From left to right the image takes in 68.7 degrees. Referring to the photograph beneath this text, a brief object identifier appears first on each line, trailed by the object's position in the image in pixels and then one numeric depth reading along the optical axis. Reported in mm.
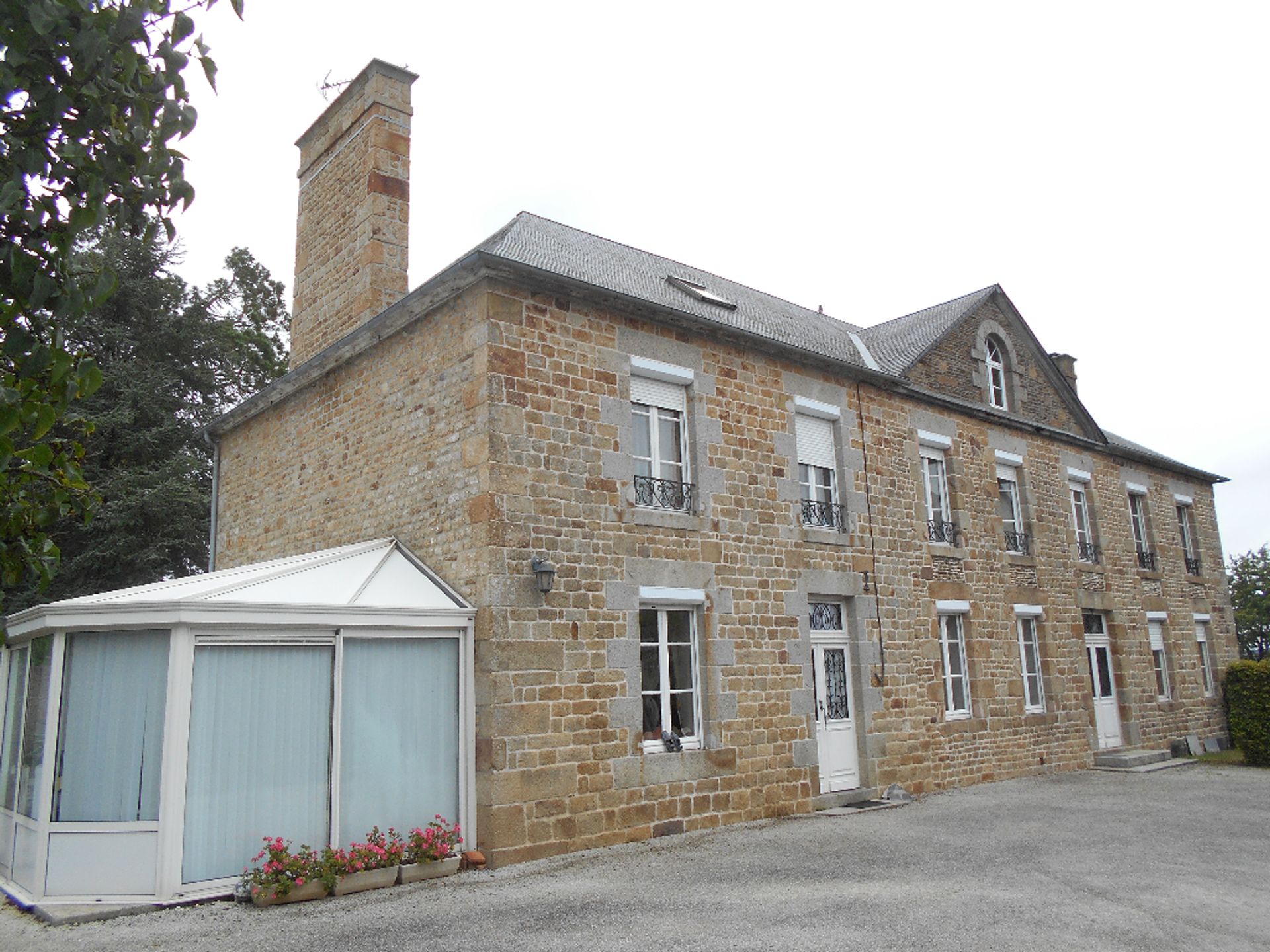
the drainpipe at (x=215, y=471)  12398
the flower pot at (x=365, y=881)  6223
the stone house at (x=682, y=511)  7699
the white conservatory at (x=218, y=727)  6000
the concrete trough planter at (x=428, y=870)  6527
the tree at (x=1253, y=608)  29578
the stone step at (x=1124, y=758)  13211
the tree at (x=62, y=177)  2646
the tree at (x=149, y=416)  16438
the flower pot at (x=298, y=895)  5910
